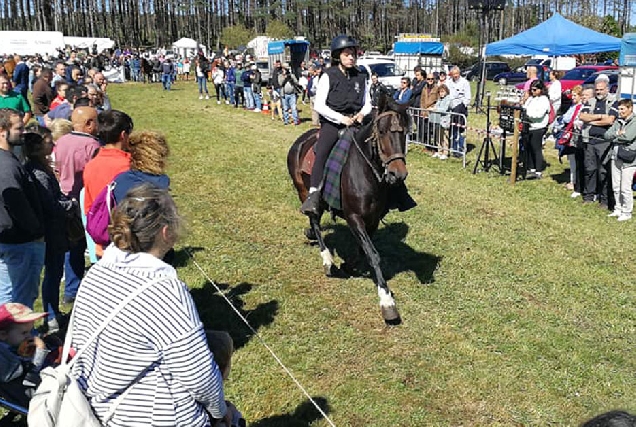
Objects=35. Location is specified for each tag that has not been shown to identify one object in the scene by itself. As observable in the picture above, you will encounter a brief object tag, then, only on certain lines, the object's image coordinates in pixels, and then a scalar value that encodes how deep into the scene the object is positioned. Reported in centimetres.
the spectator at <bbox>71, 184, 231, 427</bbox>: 218
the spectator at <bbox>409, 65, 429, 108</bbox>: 1491
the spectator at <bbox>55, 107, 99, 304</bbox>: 558
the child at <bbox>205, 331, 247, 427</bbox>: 281
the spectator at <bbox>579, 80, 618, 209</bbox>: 973
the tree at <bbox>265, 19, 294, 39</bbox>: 6373
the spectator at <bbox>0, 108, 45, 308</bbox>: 432
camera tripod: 1243
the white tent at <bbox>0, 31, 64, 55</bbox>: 4869
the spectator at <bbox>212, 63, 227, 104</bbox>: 2609
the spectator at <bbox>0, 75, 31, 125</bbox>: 935
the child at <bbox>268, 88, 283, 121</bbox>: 2075
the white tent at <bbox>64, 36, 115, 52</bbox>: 5238
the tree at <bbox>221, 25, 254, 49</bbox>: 6519
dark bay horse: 557
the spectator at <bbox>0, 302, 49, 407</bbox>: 315
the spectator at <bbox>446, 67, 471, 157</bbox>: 1386
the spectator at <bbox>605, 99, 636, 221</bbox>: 880
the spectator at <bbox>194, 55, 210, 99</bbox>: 2837
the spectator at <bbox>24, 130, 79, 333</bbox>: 486
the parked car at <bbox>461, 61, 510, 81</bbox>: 4138
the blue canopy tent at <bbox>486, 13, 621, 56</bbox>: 1858
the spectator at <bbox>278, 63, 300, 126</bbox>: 1923
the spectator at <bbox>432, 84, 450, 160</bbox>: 1388
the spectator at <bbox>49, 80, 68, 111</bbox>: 942
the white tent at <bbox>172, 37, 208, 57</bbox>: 5285
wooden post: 1139
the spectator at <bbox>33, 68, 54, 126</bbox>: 1155
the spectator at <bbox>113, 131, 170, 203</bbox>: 407
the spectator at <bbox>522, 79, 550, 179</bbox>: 1174
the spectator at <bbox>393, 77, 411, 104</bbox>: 1458
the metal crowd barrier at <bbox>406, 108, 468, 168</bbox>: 1374
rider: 626
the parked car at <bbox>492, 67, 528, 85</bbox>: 3688
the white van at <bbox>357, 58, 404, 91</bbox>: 3004
